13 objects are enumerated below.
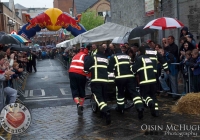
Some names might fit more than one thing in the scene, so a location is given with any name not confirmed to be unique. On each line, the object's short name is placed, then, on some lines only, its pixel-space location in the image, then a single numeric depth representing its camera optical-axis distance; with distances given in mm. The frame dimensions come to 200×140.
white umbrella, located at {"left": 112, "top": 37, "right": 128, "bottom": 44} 15837
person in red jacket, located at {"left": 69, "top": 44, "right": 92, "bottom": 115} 9625
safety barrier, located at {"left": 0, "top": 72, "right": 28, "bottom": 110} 8352
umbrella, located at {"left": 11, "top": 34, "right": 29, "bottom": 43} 18916
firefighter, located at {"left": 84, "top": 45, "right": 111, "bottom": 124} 8586
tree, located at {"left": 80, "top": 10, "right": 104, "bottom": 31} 57562
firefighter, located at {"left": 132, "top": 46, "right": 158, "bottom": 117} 8742
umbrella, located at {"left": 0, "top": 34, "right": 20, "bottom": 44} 14460
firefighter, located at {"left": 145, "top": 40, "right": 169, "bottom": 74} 9234
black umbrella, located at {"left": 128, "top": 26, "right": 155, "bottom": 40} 13570
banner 21031
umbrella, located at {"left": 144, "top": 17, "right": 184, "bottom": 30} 11906
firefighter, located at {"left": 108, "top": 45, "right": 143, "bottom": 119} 8703
